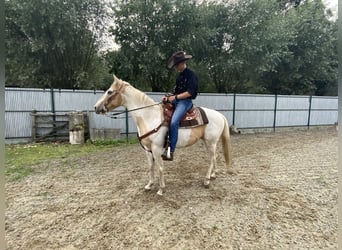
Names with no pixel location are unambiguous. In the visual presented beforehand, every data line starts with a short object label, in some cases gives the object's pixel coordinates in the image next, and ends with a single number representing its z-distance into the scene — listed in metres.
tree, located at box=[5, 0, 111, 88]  7.49
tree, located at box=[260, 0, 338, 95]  11.23
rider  3.25
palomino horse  3.25
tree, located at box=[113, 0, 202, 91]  8.44
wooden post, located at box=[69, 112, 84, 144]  7.12
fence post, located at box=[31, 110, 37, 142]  7.16
